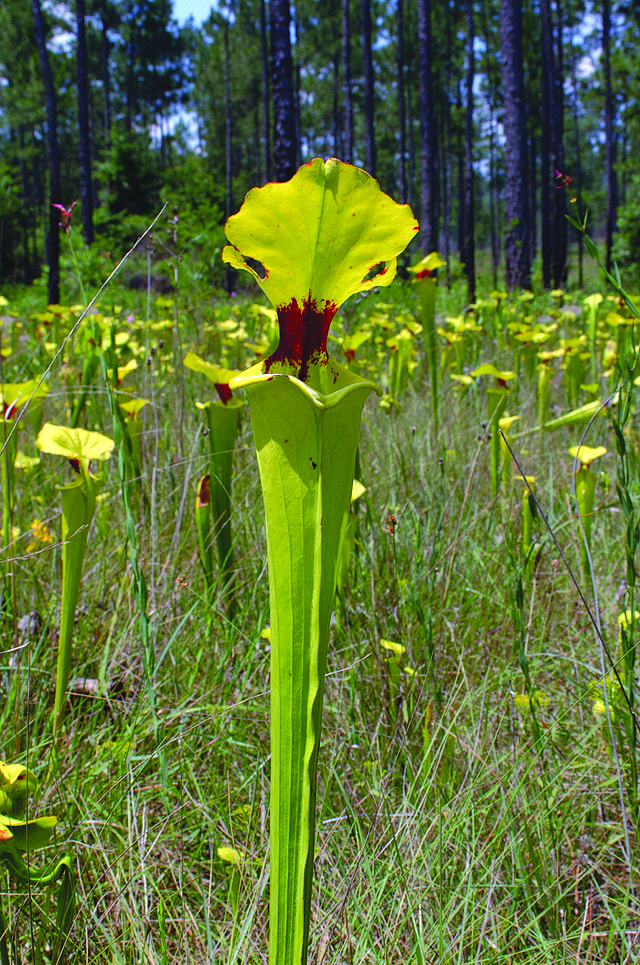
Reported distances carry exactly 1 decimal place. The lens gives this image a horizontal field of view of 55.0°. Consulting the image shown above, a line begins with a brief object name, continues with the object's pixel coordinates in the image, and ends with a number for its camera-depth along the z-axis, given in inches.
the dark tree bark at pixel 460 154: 900.1
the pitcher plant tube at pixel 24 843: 24.9
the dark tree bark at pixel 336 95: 920.9
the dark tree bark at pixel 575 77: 1080.2
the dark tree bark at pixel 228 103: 862.5
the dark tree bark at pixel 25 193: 799.6
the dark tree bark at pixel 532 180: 913.9
